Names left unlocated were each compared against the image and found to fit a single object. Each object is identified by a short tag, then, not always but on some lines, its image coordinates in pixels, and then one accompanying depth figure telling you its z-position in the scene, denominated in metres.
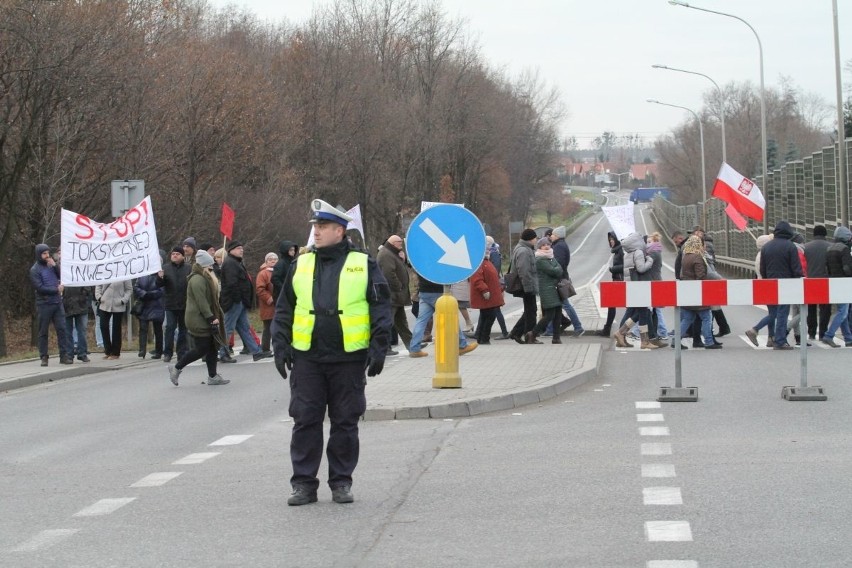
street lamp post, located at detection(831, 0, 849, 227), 33.12
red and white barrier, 13.16
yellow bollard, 13.06
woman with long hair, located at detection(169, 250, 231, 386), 15.90
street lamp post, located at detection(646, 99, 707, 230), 72.43
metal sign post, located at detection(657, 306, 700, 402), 12.87
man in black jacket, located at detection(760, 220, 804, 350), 19.06
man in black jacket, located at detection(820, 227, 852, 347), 20.08
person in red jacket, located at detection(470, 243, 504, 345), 19.69
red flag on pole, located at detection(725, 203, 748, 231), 32.54
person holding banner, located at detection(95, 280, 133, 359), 20.66
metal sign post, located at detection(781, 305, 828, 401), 12.66
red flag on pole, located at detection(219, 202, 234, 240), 26.31
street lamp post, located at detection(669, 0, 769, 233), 45.38
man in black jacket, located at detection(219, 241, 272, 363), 20.11
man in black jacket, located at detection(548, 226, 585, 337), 22.41
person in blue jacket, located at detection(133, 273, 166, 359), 20.77
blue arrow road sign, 13.10
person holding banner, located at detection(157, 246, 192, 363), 19.64
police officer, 7.79
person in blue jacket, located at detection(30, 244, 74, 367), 19.14
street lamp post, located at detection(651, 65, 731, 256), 57.19
